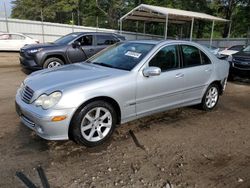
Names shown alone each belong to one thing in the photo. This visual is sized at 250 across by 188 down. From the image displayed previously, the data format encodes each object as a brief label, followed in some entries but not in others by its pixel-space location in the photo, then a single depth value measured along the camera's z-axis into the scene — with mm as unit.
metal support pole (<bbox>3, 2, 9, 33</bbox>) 15543
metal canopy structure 14720
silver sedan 2777
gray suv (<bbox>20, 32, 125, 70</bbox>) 6978
